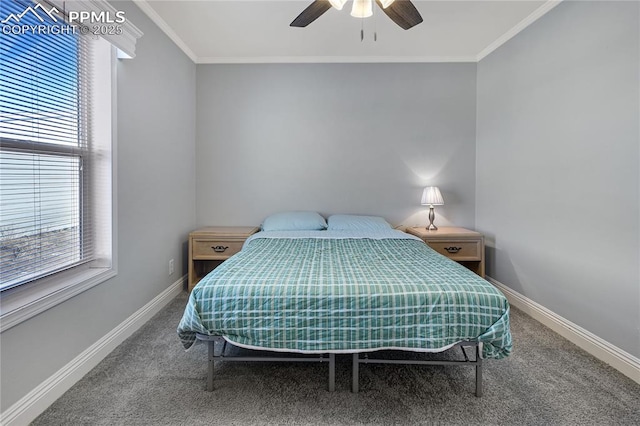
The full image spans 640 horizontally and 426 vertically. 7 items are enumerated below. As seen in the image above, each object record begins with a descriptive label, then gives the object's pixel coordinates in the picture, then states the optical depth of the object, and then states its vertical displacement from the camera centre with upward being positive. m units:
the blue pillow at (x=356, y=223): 2.95 -0.16
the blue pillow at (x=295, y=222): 2.95 -0.15
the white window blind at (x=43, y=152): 1.35 +0.28
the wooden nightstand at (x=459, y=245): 2.88 -0.36
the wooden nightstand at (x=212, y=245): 2.91 -0.39
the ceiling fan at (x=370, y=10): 1.71 +1.23
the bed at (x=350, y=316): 1.39 -0.52
